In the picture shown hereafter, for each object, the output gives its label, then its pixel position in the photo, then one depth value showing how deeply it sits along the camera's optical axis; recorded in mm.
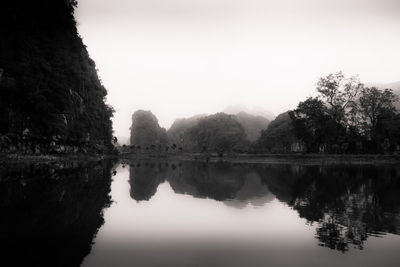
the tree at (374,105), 96125
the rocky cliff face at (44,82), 50844
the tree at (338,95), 92088
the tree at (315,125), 90812
